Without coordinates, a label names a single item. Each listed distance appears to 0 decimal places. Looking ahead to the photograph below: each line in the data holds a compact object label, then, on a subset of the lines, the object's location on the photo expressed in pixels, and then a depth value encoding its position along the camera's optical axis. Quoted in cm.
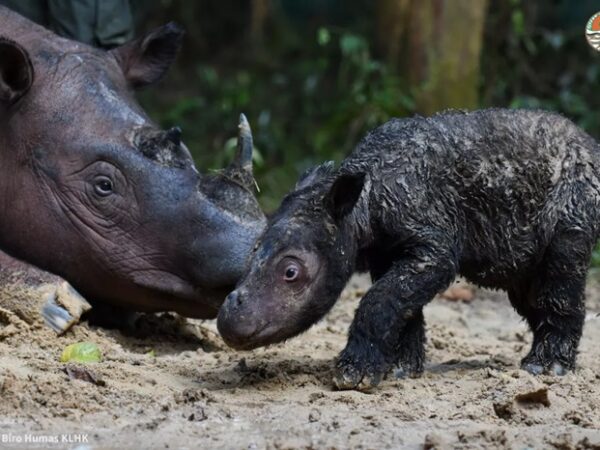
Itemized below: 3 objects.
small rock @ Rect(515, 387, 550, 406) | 1045
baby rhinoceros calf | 1098
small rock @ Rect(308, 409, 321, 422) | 990
